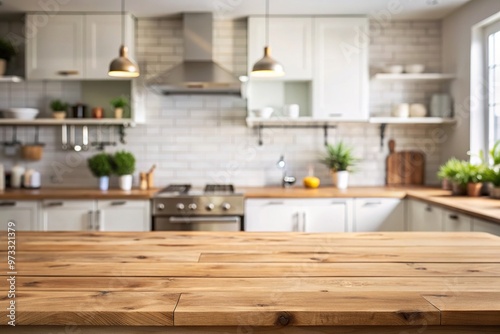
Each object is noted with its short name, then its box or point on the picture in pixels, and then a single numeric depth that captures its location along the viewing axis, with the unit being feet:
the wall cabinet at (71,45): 15.62
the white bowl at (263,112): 15.89
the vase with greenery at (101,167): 15.43
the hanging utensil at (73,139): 16.88
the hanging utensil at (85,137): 16.88
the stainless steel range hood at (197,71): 14.98
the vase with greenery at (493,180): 12.75
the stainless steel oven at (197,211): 14.26
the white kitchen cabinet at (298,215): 14.75
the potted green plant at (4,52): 16.02
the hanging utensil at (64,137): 16.76
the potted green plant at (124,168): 15.53
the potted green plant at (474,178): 13.29
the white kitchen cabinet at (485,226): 9.86
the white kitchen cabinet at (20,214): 14.40
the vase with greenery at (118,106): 15.98
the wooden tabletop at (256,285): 3.84
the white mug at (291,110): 15.83
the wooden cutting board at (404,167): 17.16
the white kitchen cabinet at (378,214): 14.89
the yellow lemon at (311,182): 16.16
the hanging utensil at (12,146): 16.72
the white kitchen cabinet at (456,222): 11.01
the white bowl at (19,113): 15.76
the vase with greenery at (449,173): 14.02
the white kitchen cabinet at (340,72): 15.96
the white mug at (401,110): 16.21
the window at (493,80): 14.07
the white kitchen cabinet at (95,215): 14.46
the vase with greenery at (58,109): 15.96
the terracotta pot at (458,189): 13.71
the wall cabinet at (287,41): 15.92
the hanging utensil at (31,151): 16.53
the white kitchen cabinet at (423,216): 12.79
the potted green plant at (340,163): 16.33
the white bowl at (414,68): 16.22
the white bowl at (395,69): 16.19
